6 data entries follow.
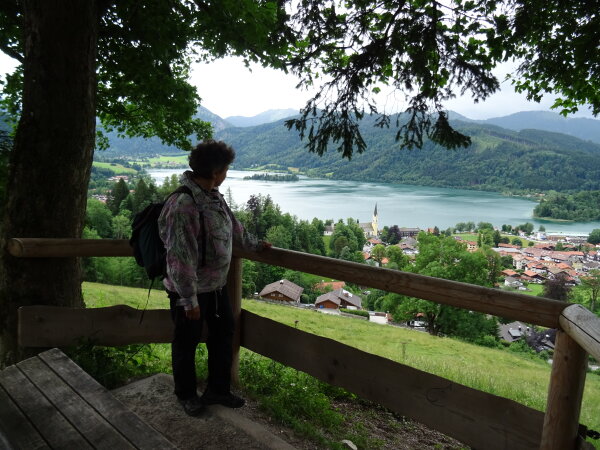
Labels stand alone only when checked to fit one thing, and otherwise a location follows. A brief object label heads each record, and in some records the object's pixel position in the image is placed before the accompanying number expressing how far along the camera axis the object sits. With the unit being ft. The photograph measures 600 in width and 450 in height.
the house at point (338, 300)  121.80
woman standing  7.02
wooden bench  4.24
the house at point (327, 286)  142.31
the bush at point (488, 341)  93.46
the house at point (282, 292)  112.88
